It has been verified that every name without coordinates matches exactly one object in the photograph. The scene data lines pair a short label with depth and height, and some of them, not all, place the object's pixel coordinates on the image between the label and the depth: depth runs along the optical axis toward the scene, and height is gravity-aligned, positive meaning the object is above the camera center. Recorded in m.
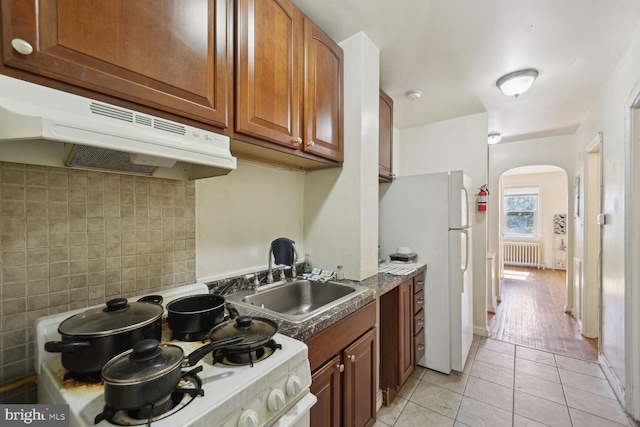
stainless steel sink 1.45 -0.51
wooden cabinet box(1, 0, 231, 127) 0.67 +0.51
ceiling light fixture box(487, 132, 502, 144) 3.59 +1.01
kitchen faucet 1.54 -0.39
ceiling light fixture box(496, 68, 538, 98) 2.09 +1.06
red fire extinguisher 2.92 +0.13
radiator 6.48 -1.12
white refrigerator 2.13 -0.33
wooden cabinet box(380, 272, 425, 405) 1.85 -0.94
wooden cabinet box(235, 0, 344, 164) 1.17 +0.68
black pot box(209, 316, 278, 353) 0.76 -0.40
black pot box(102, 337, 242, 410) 0.54 -0.36
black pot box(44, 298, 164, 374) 0.68 -0.33
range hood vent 0.62 +0.22
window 6.61 -0.05
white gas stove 0.58 -0.45
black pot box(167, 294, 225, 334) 0.92 -0.39
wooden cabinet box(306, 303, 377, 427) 1.10 -0.78
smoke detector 2.44 +1.11
